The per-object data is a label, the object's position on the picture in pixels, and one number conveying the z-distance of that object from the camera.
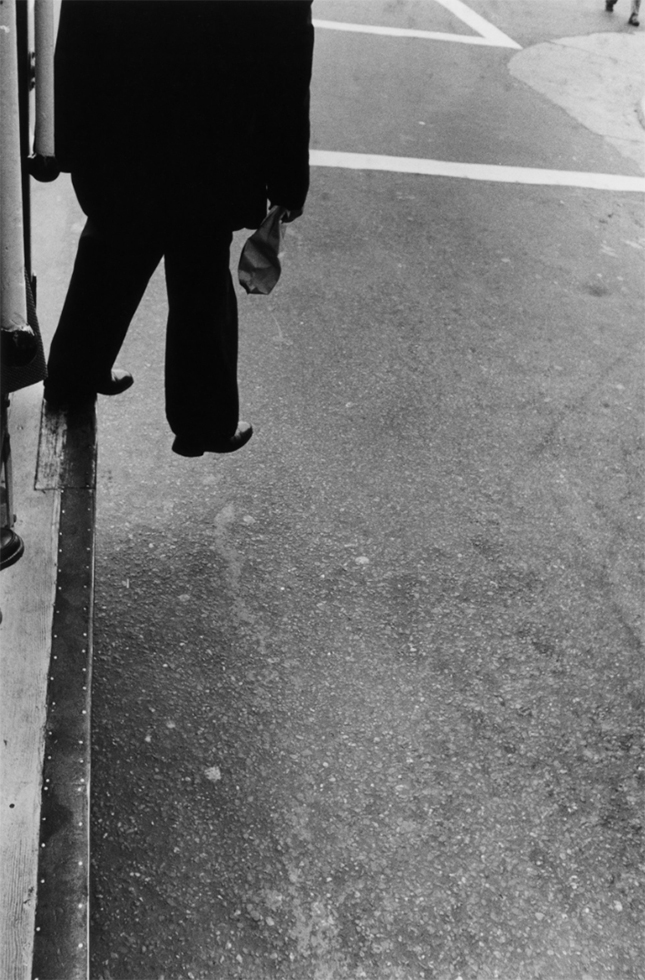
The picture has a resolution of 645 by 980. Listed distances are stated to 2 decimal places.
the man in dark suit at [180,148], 2.86
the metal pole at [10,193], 2.42
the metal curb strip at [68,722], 2.42
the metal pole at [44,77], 3.03
